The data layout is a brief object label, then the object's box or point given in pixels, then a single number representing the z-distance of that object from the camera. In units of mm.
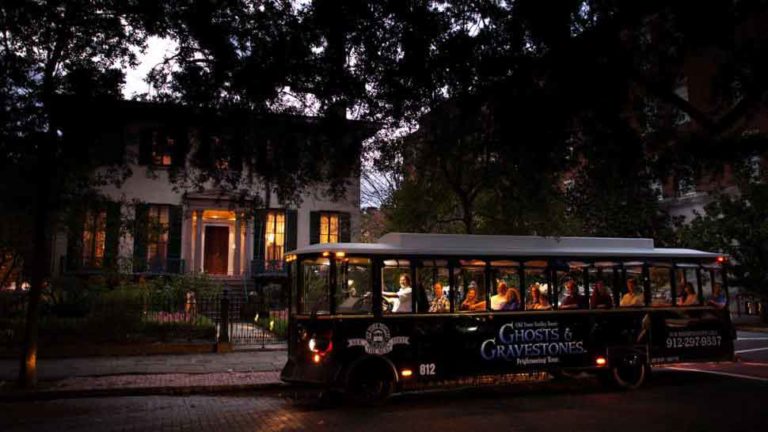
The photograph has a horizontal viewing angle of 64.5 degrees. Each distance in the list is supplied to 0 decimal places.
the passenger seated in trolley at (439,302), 10844
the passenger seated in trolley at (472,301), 11084
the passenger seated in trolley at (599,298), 11836
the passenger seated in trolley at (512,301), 11211
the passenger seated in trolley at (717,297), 12766
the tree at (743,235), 23703
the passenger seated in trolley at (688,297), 12529
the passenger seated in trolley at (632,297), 12047
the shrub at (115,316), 15773
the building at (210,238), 26953
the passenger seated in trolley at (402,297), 10508
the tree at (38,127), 11344
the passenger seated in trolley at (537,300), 11492
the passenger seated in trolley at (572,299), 11766
